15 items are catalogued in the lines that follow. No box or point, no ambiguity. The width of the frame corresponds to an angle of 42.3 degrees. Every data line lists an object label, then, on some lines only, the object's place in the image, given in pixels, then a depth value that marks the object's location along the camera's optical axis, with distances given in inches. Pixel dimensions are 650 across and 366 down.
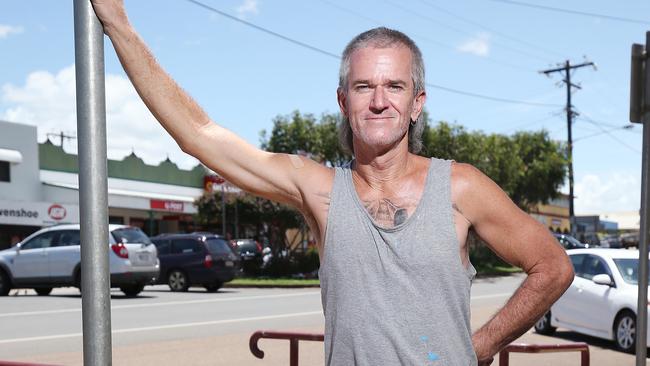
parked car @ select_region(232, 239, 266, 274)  1230.3
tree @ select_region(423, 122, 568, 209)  1354.6
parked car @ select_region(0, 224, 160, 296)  754.2
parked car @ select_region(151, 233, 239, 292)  886.4
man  81.5
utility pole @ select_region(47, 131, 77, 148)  2137.1
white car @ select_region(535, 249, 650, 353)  470.0
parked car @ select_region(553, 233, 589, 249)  1454.0
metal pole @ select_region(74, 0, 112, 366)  70.4
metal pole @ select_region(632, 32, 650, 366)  186.5
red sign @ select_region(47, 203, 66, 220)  1370.6
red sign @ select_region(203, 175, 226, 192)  1274.1
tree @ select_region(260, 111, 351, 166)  1376.7
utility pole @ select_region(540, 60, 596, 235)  1891.0
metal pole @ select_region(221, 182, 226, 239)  1151.8
